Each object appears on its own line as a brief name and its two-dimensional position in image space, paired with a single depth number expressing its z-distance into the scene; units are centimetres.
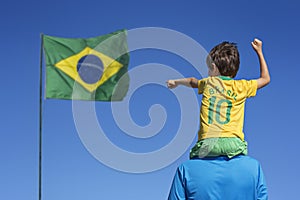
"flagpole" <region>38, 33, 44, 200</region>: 1341
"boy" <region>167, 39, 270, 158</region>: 451
